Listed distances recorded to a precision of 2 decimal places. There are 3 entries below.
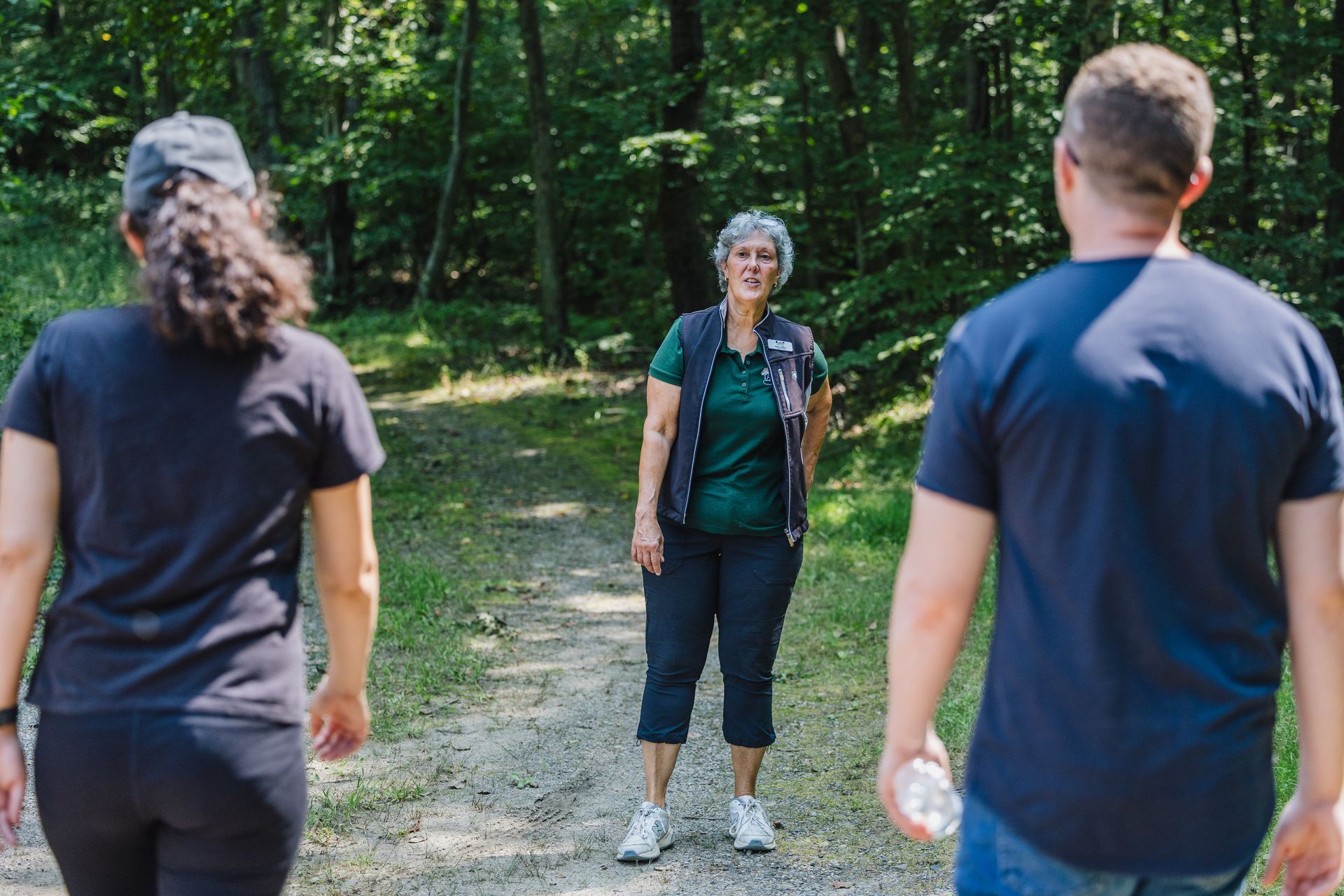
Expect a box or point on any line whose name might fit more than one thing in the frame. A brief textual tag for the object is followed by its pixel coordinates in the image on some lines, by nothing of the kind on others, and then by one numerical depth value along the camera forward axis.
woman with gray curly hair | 4.30
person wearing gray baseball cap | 1.99
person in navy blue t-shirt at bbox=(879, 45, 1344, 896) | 1.83
